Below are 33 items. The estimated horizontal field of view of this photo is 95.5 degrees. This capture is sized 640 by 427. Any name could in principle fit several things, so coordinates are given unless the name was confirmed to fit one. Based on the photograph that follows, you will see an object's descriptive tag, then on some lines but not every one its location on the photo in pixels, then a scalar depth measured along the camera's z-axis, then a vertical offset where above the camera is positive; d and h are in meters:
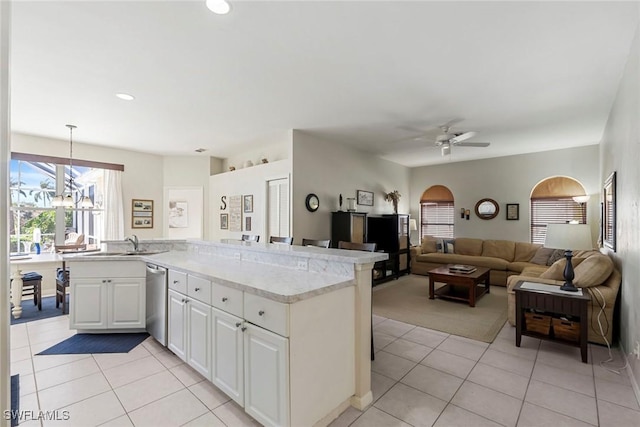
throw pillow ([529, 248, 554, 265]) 5.62 -0.80
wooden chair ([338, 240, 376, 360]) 3.14 -0.35
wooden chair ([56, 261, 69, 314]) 4.16 -1.03
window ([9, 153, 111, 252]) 5.04 +0.26
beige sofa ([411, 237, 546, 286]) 5.79 -0.90
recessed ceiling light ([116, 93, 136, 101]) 3.37 +1.41
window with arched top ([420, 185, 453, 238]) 7.61 +0.09
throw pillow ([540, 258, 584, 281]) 3.65 -0.72
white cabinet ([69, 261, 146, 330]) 3.27 -0.88
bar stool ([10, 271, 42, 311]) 4.15 -0.98
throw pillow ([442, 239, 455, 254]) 6.89 -0.73
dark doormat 2.97 -1.38
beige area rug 3.55 -1.38
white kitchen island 1.71 -0.78
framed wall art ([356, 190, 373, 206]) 6.11 +0.39
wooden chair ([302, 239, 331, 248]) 3.46 -0.35
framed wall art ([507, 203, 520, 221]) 6.55 +0.10
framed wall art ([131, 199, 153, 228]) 6.18 +0.05
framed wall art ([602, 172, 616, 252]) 3.35 +0.02
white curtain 5.78 +0.15
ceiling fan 4.50 +1.15
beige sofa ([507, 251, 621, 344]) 2.98 -0.77
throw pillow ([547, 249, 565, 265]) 5.40 -0.76
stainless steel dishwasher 2.88 -0.91
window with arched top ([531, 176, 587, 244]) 5.91 +0.23
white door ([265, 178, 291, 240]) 5.02 +0.13
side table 2.75 -0.90
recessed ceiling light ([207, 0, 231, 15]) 1.94 +1.43
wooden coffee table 4.42 -1.09
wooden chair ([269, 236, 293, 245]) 3.87 -0.34
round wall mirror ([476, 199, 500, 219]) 6.84 +0.15
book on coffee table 4.82 -0.92
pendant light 4.59 +0.27
